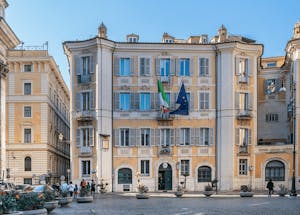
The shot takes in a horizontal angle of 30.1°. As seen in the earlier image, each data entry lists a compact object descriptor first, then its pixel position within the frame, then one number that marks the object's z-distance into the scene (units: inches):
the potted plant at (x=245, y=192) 1734.7
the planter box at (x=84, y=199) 1493.6
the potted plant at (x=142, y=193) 1658.7
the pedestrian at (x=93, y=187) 1986.5
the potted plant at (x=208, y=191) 1785.2
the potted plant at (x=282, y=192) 1781.5
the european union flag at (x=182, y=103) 2098.9
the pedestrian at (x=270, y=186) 1748.4
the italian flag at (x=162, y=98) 2108.8
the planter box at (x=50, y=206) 1056.1
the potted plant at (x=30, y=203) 874.1
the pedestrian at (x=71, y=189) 1671.8
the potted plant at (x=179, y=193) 1749.5
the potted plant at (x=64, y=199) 1323.8
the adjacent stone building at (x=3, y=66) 1959.9
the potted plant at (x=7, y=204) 727.5
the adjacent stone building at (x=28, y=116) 2797.7
